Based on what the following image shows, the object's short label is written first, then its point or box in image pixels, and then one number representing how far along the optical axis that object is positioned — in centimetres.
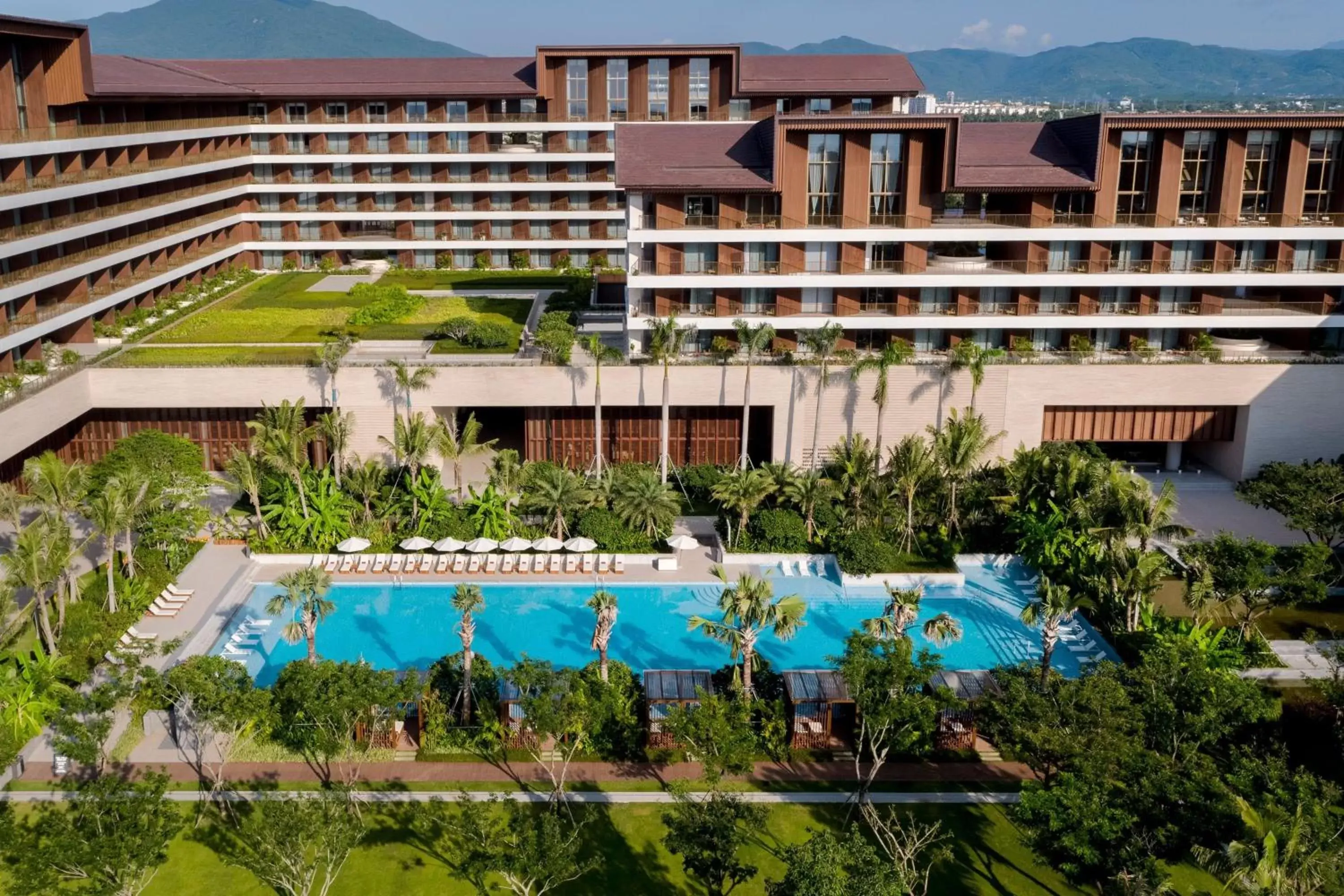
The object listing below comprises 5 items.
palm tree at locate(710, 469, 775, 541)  3981
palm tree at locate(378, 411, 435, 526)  4084
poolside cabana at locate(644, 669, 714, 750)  2870
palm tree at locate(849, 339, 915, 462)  4309
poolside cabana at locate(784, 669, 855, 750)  2897
